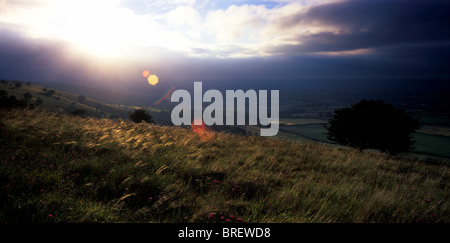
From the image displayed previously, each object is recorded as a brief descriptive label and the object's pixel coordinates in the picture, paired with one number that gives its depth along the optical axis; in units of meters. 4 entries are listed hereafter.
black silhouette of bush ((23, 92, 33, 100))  79.40
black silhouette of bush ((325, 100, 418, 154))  31.61
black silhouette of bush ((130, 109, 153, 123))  51.84
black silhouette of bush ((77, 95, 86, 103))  124.15
